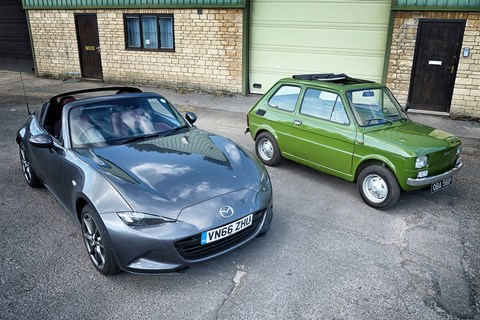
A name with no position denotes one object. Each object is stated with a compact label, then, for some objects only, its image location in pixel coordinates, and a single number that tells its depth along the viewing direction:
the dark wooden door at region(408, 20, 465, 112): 9.37
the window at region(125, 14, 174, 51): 12.77
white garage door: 10.27
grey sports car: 3.36
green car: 4.89
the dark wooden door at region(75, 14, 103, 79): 13.86
